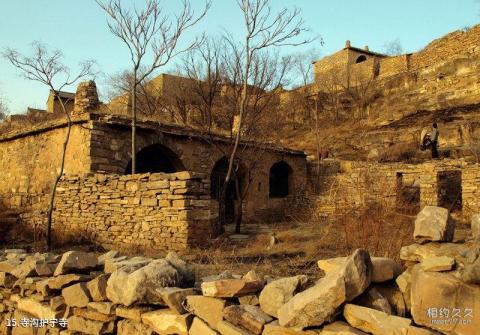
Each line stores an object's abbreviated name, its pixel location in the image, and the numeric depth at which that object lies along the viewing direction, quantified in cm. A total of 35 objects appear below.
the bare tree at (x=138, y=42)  1061
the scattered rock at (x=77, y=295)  369
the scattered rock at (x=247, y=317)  256
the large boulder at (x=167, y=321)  292
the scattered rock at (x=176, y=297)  299
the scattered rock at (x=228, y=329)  258
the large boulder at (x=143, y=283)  320
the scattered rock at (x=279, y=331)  238
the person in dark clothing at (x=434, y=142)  1681
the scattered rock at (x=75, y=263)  400
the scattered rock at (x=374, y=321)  215
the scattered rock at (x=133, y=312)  323
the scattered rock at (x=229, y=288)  283
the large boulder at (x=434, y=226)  286
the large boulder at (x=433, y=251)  248
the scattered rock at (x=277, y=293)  263
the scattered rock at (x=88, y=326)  349
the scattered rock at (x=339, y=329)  222
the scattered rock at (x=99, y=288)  358
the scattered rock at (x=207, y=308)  279
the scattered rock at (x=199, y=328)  276
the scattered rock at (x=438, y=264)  226
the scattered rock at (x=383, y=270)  256
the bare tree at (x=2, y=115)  2902
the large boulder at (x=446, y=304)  205
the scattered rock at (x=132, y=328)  321
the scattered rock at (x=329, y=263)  292
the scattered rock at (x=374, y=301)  234
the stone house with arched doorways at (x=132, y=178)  806
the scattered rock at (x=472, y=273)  205
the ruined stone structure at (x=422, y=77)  2452
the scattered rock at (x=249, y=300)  281
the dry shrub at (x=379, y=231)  498
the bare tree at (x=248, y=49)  1101
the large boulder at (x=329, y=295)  231
